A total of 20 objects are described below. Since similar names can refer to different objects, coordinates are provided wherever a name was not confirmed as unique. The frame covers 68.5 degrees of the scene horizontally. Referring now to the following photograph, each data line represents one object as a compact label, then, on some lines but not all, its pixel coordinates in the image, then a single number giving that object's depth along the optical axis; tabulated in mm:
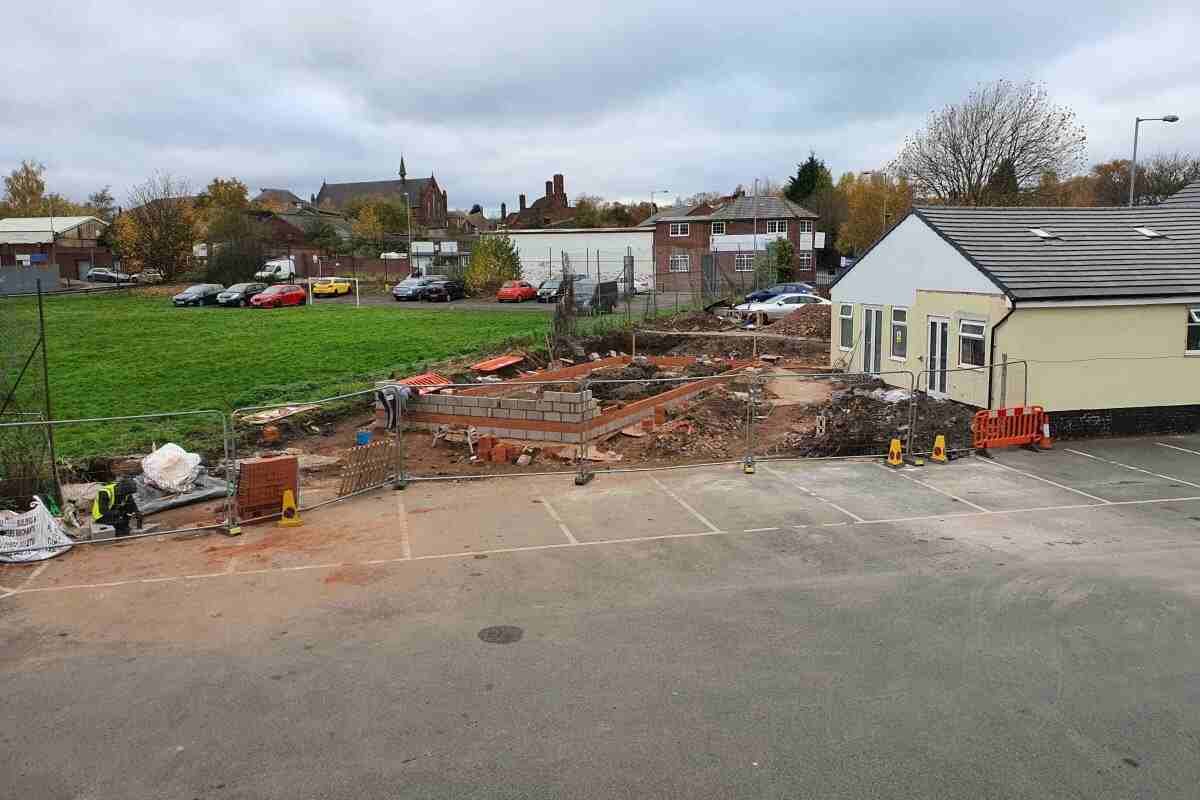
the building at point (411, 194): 126688
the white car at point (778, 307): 39406
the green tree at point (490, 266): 55875
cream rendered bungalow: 17922
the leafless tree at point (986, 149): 47031
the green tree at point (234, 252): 59000
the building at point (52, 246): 72062
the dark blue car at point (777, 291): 43231
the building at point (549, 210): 116312
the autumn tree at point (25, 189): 100875
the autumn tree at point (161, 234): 62156
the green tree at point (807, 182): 96375
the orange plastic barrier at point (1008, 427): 16531
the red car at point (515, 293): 51625
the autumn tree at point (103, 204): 110369
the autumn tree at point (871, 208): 66375
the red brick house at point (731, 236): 66250
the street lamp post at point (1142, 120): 28969
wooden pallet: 13547
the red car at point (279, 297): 49250
